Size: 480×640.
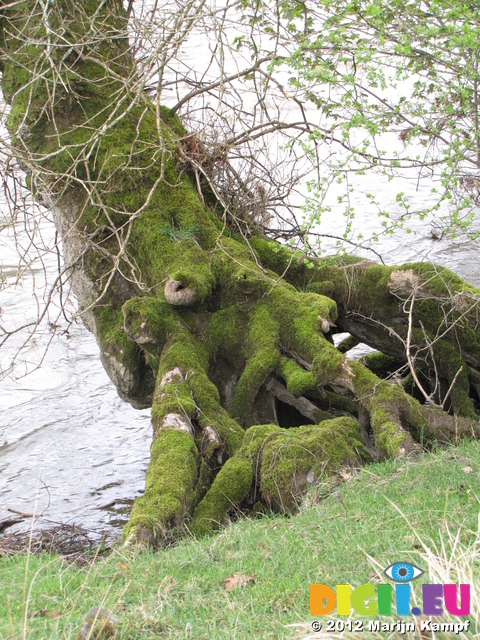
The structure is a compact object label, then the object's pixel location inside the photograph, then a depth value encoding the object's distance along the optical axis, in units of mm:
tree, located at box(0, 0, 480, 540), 11547
